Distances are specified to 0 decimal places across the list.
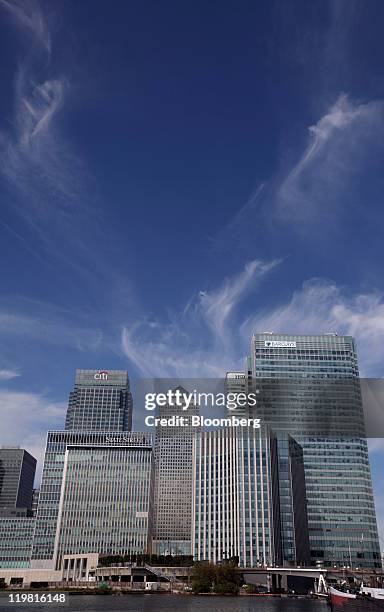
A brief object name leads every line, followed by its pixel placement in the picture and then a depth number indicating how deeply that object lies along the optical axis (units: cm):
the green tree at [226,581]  15112
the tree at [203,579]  15175
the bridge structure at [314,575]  16800
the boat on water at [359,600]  11814
